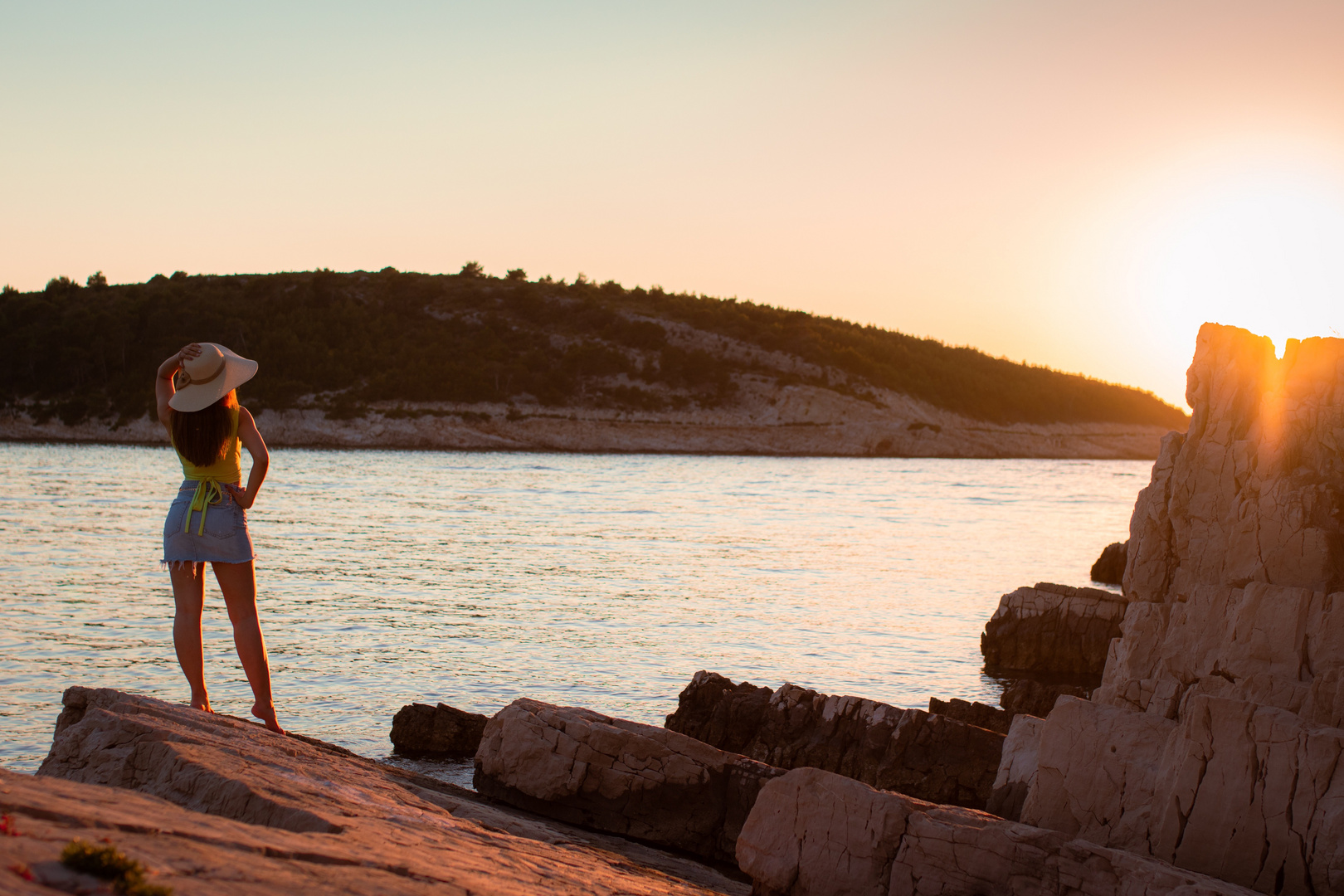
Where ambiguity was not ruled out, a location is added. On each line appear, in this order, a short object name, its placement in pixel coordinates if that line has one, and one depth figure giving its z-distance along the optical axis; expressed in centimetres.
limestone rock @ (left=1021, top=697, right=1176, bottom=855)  654
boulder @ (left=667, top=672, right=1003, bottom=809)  862
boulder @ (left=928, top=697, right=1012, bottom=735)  1041
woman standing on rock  674
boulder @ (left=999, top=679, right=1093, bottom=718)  1199
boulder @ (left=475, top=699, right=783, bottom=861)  761
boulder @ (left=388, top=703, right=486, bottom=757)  999
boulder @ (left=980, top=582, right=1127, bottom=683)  1489
